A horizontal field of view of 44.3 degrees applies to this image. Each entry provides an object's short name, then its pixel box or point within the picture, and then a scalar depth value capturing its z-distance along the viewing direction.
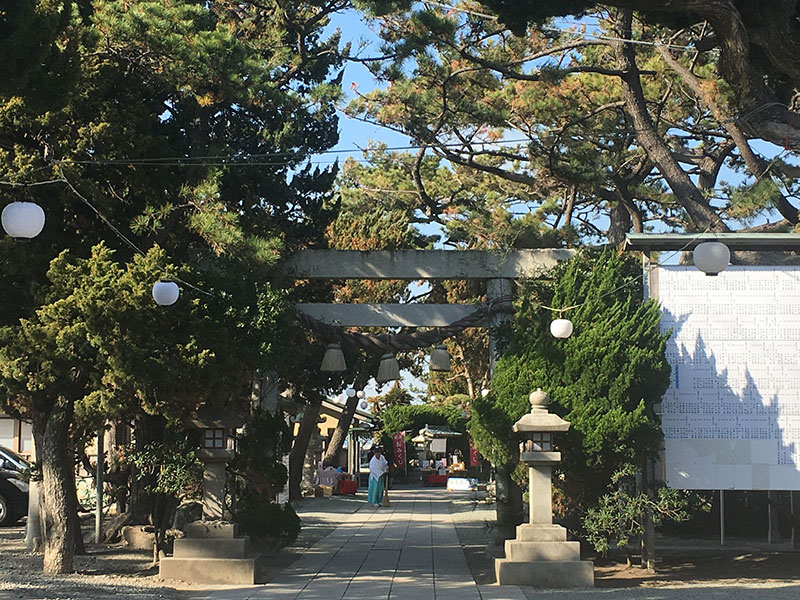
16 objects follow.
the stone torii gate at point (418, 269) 15.18
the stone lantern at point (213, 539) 12.30
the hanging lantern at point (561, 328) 12.75
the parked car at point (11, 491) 19.33
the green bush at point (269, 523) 14.05
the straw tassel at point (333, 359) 15.31
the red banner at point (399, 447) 41.41
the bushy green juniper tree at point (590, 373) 12.80
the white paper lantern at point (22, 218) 8.84
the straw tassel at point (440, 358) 16.06
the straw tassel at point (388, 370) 16.00
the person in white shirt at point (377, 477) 26.05
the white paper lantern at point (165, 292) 11.17
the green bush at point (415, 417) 42.66
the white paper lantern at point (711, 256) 10.77
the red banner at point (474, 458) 37.48
